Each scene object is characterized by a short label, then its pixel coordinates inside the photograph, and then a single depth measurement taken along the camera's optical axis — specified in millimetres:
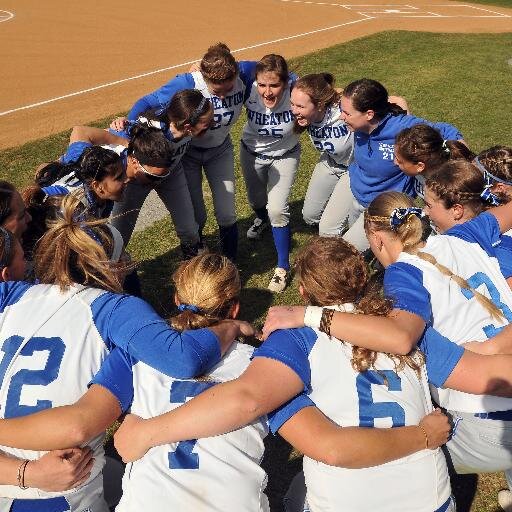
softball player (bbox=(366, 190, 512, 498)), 2725
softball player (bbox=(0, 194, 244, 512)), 2303
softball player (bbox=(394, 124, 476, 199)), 4121
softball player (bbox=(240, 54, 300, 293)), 4898
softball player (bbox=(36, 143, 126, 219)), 3855
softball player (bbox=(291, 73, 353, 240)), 4836
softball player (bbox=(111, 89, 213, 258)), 4488
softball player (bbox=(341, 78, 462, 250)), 4465
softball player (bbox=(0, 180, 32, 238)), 3223
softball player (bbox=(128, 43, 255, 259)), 4762
